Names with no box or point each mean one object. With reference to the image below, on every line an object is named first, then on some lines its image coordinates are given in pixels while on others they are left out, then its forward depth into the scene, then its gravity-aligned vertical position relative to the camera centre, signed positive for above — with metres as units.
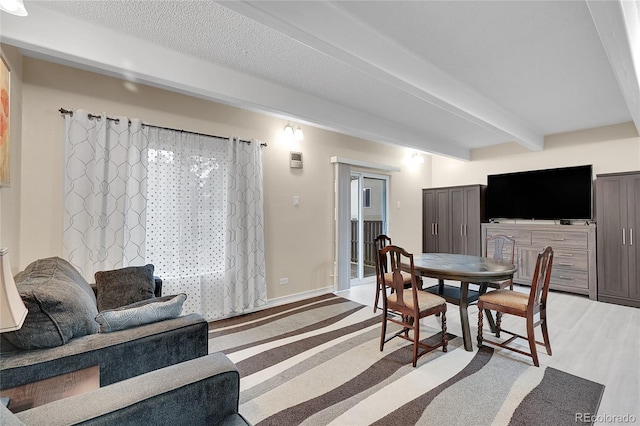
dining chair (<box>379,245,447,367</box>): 2.41 -0.79
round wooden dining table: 2.55 -0.53
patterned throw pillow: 1.50 -0.55
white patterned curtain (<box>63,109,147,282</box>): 2.64 +0.23
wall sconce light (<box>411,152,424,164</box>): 6.03 +1.19
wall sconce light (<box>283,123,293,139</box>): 4.06 +1.19
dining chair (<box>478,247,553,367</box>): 2.36 -0.77
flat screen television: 4.46 +0.35
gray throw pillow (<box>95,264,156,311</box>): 2.33 -0.60
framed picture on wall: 1.90 +0.64
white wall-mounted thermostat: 4.20 +0.82
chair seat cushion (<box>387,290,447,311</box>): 2.50 -0.76
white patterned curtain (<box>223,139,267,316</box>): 3.54 -0.19
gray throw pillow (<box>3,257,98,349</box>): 1.27 -0.46
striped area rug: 1.82 -1.26
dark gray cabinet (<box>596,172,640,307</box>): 3.90 -0.31
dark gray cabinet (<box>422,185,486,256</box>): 5.53 -0.08
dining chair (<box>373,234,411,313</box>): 2.73 -0.51
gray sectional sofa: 0.92 -0.61
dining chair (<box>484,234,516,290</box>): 3.36 -0.49
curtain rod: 2.62 +0.95
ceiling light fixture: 1.42 +1.06
